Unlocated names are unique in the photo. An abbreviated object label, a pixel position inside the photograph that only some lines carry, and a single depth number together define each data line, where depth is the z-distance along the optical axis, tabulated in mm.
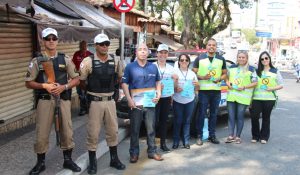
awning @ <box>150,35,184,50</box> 24758
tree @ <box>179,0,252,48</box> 24500
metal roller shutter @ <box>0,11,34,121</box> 7164
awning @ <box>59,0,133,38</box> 8916
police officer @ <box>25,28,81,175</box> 4789
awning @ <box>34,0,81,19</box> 7930
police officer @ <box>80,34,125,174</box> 5184
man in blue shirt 5729
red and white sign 8172
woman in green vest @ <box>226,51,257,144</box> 7012
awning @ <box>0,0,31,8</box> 4494
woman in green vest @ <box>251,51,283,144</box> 7086
